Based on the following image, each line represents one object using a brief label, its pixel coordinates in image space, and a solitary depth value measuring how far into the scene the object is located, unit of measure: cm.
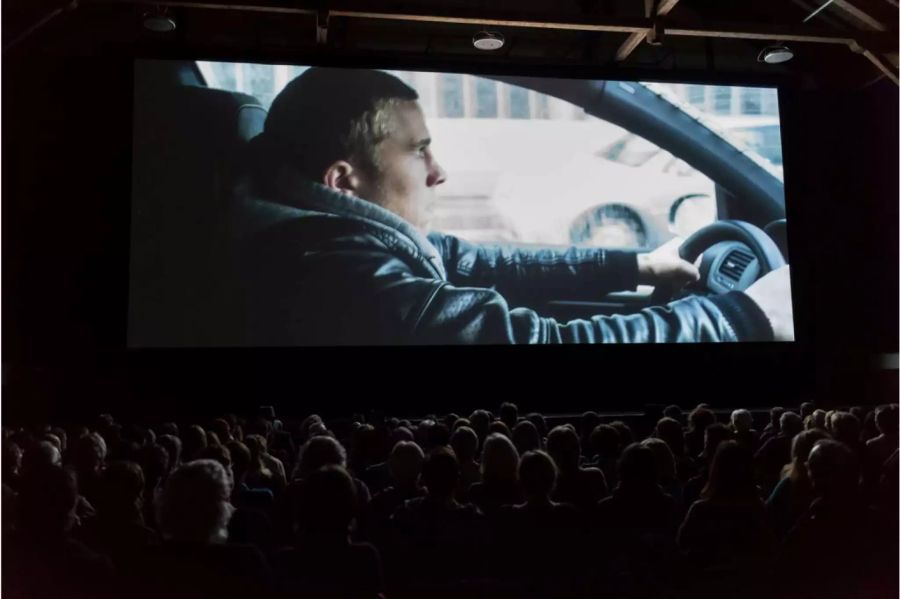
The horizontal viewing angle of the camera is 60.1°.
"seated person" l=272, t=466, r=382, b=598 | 207
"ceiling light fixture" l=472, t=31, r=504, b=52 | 629
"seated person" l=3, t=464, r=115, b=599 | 212
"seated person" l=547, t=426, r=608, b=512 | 271
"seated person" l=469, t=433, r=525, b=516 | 279
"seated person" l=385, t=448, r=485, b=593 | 235
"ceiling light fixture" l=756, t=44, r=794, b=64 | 682
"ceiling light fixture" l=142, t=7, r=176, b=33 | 623
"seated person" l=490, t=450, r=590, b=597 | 242
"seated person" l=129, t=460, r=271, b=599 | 202
